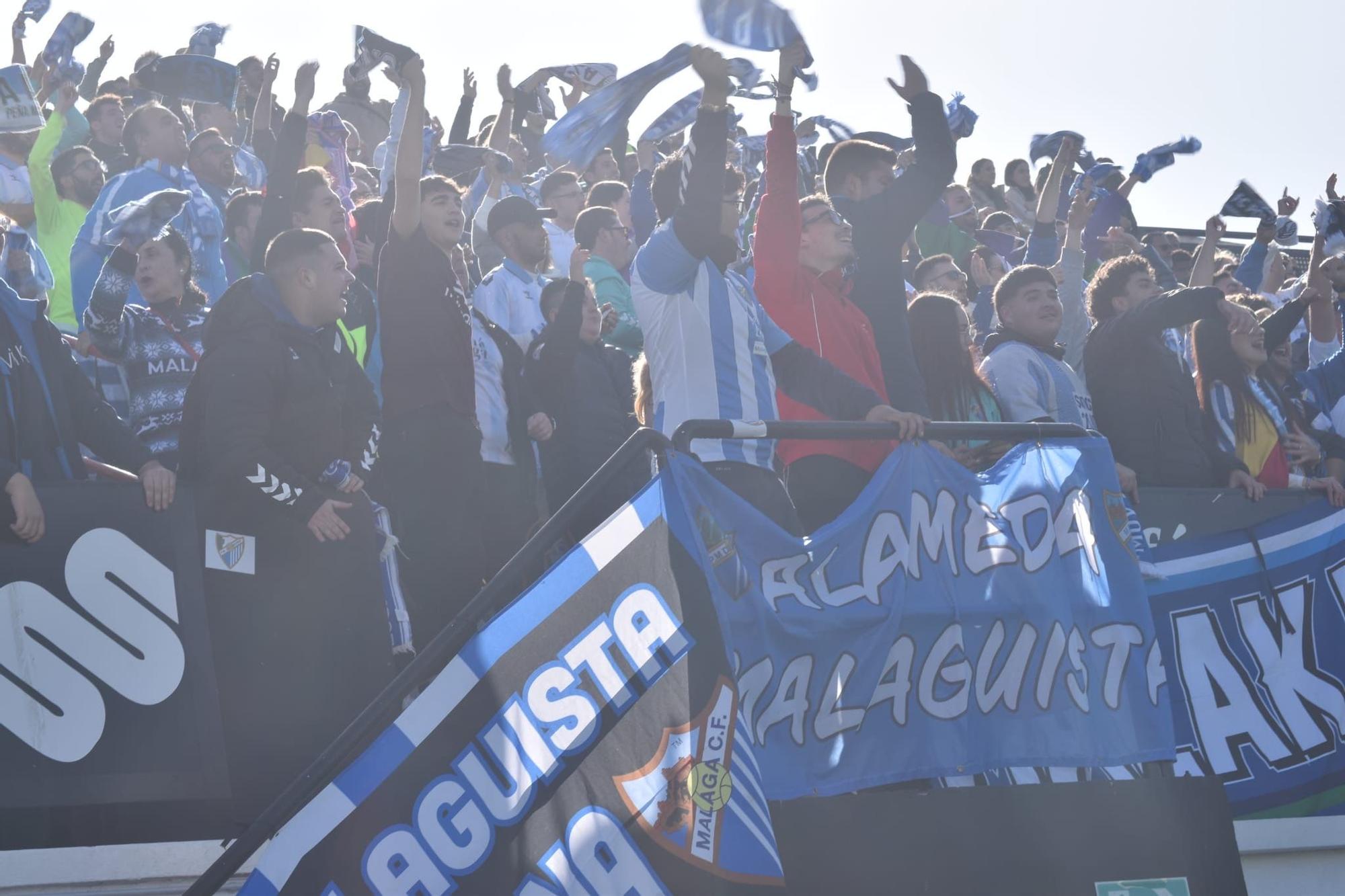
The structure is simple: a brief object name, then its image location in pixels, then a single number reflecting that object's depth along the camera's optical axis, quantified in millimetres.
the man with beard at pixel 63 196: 9766
